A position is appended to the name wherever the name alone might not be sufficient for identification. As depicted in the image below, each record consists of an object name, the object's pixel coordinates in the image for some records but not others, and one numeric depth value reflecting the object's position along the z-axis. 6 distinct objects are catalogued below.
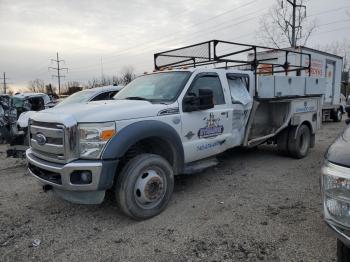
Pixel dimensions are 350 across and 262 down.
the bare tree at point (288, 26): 31.06
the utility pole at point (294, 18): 28.55
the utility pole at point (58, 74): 65.41
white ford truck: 3.84
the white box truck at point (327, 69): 13.32
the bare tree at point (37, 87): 75.19
